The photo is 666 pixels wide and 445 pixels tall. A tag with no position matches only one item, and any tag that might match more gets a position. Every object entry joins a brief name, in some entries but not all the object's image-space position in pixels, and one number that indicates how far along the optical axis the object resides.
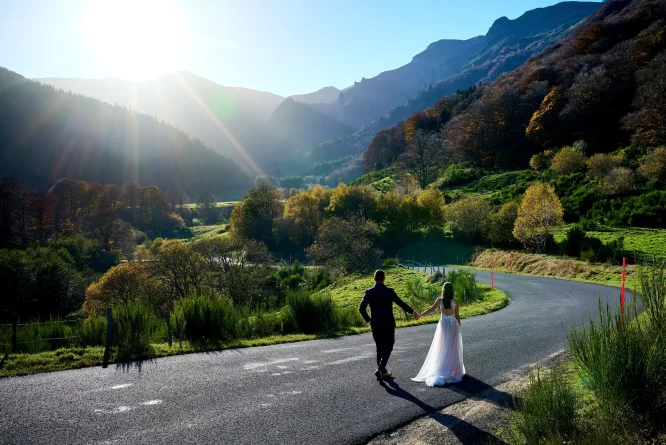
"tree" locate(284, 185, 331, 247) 67.75
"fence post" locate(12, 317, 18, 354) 10.19
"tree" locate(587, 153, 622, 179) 51.25
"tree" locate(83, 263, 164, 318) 34.53
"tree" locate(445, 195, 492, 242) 50.25
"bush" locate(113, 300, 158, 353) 10.37
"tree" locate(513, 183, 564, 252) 40.06
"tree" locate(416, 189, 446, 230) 57.41
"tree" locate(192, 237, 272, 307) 31.30
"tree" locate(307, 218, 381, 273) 45.81
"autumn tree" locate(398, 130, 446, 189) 80.88
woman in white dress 7.70
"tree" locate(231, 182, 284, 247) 71.19
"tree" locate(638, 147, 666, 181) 44.56
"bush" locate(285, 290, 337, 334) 13.95
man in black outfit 7.72
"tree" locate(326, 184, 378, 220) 63.44
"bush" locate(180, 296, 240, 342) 11.81
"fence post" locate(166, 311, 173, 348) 10.82
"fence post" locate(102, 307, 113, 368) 8.94
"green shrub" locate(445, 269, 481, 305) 23.47
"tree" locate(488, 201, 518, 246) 45.45
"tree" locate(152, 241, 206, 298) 34.84
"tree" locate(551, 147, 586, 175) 58.03
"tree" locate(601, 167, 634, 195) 45.28
